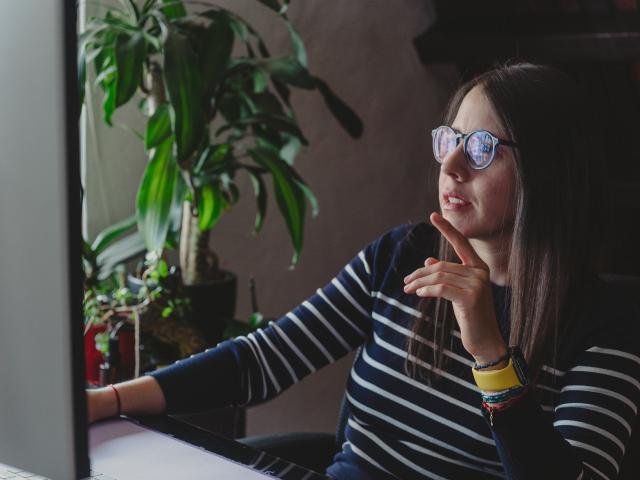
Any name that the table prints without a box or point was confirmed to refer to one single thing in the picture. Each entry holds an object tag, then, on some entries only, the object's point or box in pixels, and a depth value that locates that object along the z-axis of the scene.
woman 1.09
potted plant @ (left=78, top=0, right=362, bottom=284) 1.82
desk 0.97
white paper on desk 0.94
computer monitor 0.59
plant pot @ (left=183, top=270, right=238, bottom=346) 2.13
